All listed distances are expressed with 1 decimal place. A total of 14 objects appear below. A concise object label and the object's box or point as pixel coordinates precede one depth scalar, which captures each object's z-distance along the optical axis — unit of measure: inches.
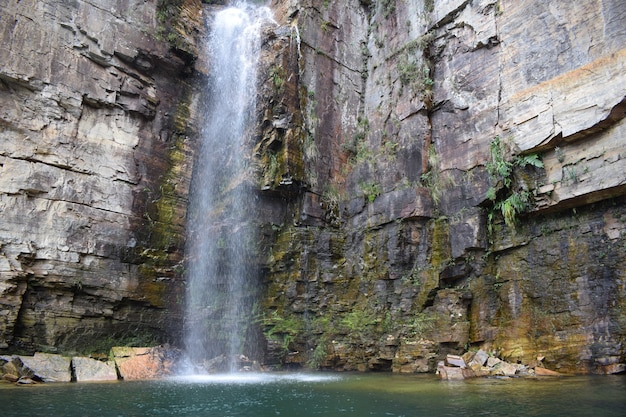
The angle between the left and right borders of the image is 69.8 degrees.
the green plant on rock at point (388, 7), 728.3
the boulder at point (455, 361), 442.9
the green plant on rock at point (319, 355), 539.8
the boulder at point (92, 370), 439.8
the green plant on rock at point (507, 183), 479.8
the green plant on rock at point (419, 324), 496.4
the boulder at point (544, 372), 409.1
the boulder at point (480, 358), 441.1
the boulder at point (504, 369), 417.7
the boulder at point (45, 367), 407.2
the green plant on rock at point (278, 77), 640.4
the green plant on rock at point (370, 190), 615.2
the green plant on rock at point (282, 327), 546.6
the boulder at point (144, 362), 467.5
